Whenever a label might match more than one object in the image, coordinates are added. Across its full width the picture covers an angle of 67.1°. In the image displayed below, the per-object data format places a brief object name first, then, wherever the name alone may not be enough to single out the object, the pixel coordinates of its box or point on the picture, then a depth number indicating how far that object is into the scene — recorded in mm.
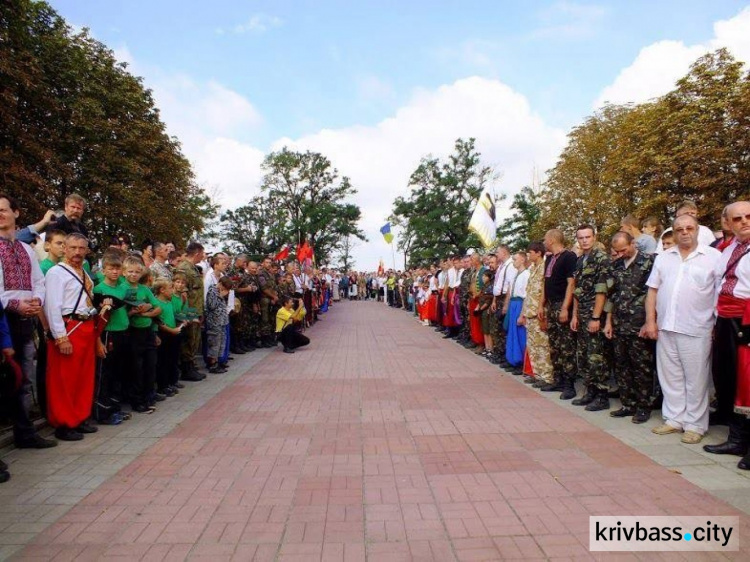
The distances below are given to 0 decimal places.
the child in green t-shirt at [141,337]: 6320
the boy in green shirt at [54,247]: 5652
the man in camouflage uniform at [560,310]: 7066
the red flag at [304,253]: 22562
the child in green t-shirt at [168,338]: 7234
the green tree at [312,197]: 62188
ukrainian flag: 36094
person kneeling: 12094
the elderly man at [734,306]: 4586
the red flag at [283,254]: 21766
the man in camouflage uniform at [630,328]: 5812
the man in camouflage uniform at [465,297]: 12889
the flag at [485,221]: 11711
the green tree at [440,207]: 52094
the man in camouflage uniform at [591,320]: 6309
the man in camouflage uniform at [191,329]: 8505
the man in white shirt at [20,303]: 4762
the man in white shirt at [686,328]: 5086
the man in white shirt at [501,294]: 9648
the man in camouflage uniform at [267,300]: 12577
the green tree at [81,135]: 18078
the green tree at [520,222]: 46353
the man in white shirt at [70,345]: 5262
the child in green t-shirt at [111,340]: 5918
